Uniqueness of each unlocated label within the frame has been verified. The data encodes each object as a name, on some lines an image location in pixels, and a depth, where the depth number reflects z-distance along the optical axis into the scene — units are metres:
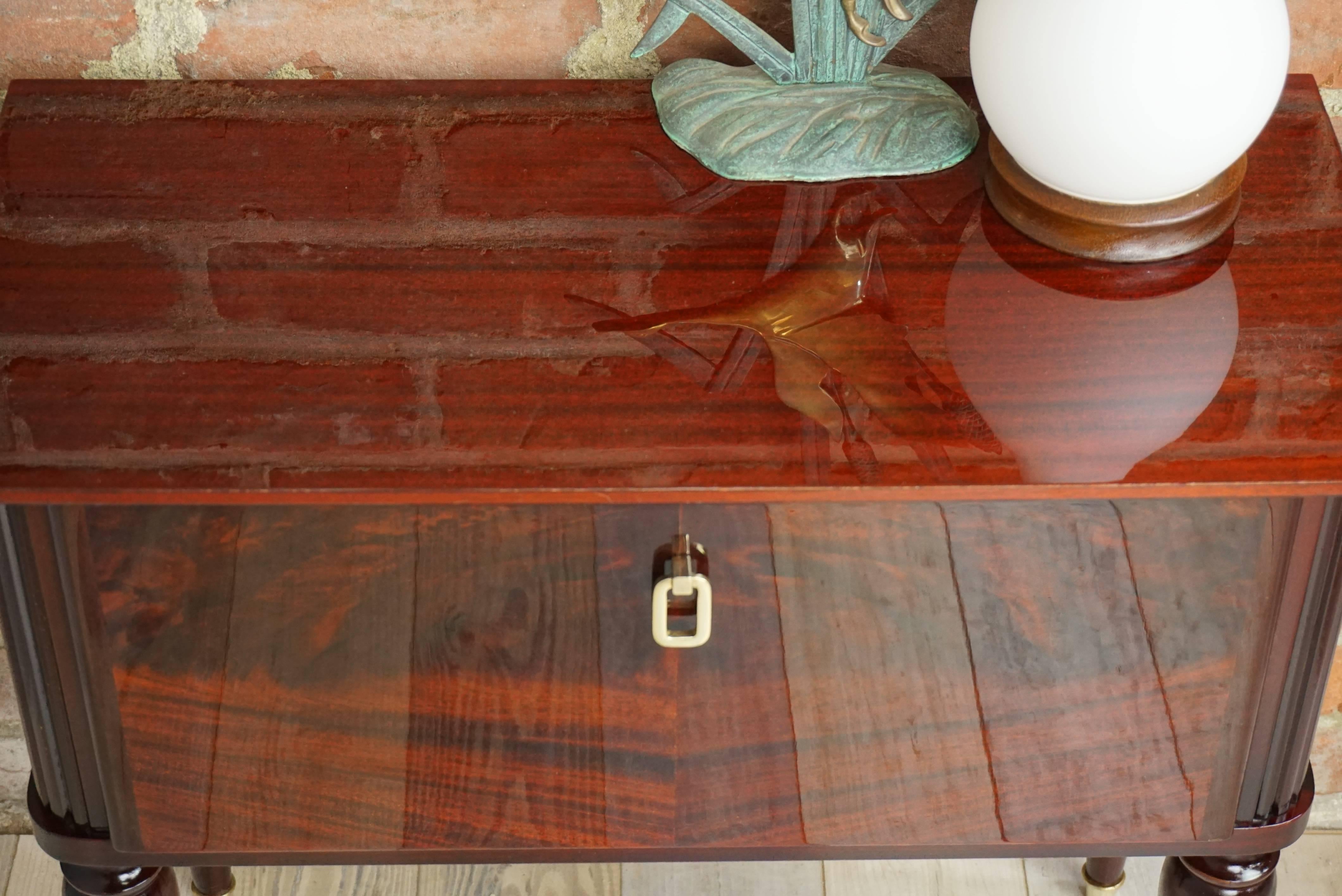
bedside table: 1.82
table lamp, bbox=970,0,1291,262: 1.82
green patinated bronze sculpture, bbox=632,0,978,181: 1.96
